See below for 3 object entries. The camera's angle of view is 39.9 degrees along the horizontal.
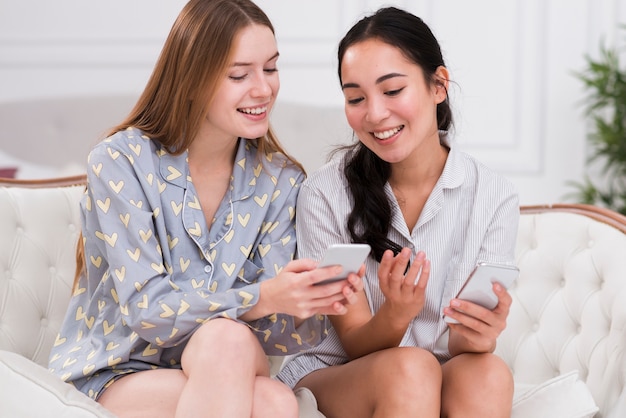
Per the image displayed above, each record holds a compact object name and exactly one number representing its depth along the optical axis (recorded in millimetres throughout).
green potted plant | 4066
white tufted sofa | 2227
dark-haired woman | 1816
